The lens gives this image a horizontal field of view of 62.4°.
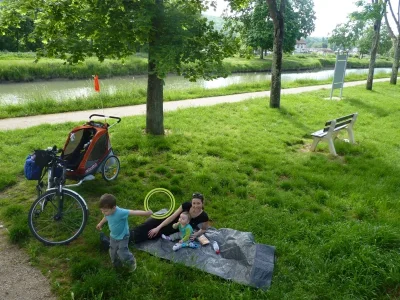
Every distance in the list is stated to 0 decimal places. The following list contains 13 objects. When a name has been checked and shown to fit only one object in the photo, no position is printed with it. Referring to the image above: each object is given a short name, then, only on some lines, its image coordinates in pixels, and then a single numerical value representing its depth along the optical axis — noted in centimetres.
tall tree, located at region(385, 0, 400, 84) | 2214
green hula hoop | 438
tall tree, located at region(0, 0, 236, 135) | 578
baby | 408
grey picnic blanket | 359
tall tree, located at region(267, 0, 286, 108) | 1126
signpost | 1498
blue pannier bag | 438
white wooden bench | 777
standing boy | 349
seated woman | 418
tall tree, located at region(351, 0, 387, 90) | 1445
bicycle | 404
